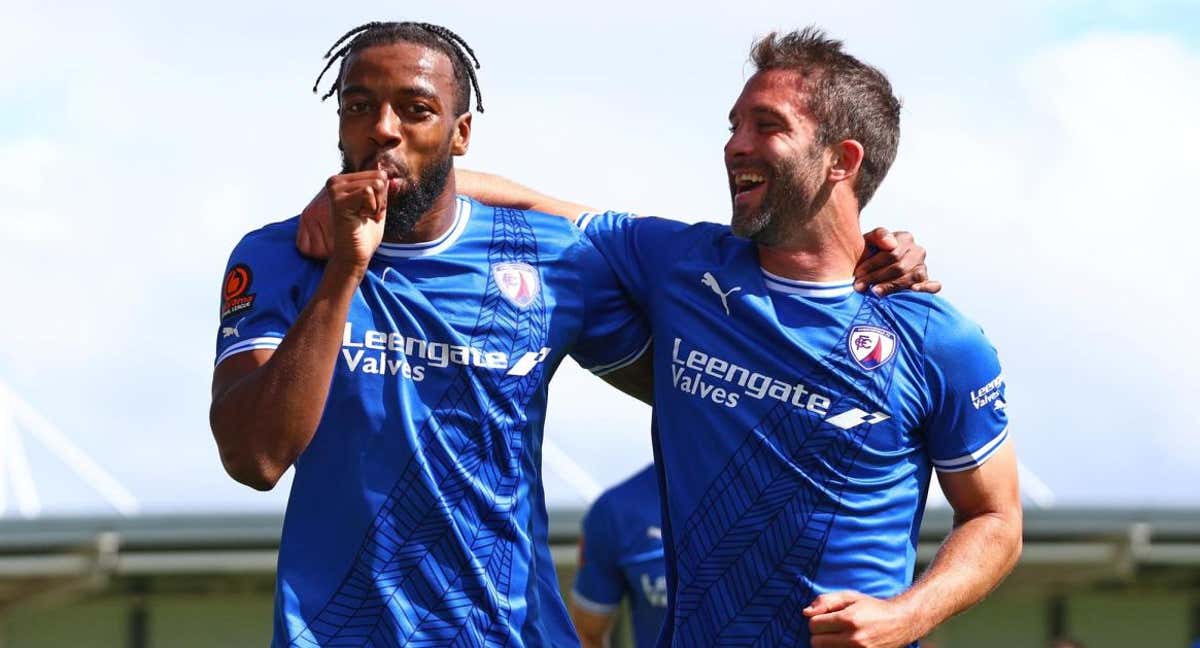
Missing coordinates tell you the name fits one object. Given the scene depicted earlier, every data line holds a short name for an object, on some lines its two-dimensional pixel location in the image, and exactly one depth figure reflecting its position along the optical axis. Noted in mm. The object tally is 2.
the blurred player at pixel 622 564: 18312
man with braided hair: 8937
